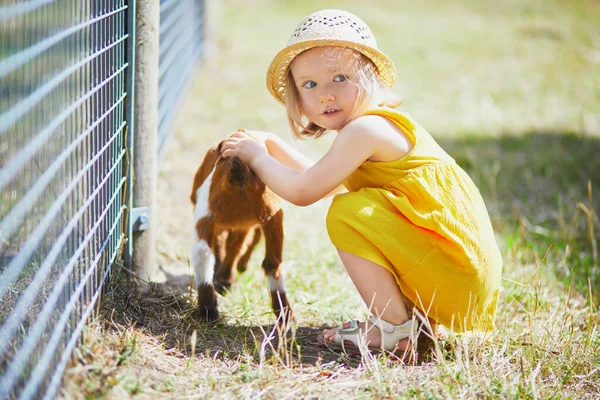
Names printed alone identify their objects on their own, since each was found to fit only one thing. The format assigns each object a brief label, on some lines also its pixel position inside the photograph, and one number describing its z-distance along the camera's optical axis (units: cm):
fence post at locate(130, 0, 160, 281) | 302
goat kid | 268
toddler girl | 261
